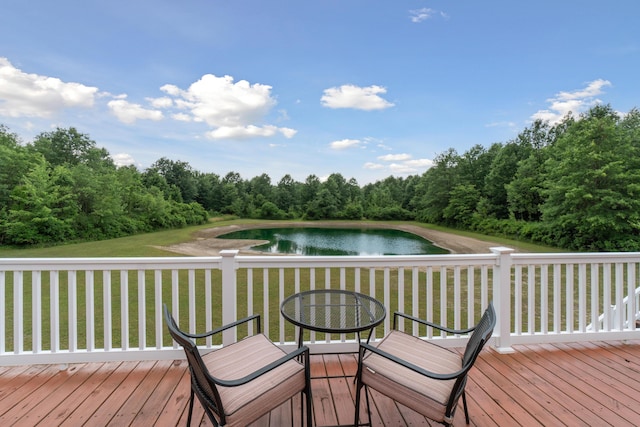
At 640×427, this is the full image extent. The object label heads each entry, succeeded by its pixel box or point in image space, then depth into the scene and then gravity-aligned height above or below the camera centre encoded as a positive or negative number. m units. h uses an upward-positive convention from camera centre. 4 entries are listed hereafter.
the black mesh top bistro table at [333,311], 1.71 -0.69
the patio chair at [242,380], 1.29 -0.87
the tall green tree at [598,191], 15.52 +0.74
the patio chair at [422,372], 1.36 -0.88
